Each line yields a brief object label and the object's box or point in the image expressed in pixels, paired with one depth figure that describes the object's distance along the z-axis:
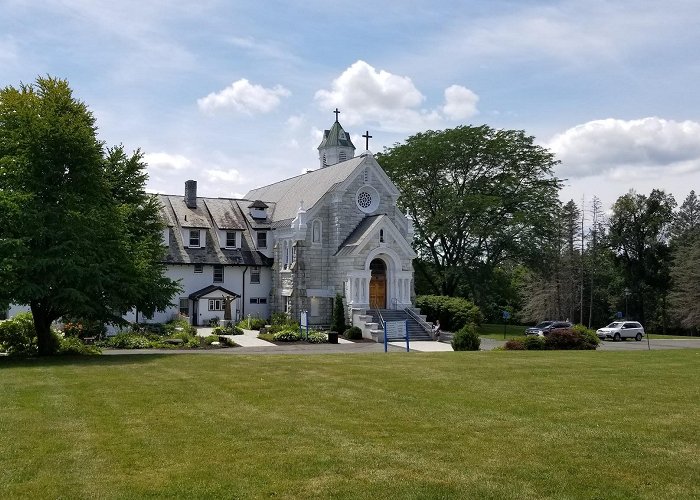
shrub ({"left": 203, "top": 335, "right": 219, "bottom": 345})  33.44
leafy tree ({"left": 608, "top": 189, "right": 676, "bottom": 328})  67.38
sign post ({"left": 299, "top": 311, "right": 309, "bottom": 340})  36.44
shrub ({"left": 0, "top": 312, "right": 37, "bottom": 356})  25.97
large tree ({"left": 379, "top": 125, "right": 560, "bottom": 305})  51.50
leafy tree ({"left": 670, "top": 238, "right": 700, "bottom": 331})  59.44
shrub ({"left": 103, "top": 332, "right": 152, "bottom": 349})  31.36
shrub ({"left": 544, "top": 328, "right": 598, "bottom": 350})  31.23
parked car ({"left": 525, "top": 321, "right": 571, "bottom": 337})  44.74
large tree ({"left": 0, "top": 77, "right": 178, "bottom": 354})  23.22
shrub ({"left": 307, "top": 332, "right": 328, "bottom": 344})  36.41
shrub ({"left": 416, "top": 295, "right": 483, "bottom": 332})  43.62
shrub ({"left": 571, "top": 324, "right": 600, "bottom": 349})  32.16
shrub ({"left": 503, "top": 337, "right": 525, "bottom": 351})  30.14
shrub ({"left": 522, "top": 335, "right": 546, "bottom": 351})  30.50
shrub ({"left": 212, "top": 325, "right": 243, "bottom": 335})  39.57
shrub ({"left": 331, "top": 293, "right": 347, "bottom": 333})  40.66
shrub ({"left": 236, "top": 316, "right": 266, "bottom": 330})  44.31
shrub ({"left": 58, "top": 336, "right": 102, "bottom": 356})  26.35
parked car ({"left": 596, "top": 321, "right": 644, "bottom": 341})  46.22
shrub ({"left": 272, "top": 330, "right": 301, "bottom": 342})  36.19
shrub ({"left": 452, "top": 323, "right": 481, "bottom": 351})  30.97
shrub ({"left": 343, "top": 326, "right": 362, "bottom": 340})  39.03
